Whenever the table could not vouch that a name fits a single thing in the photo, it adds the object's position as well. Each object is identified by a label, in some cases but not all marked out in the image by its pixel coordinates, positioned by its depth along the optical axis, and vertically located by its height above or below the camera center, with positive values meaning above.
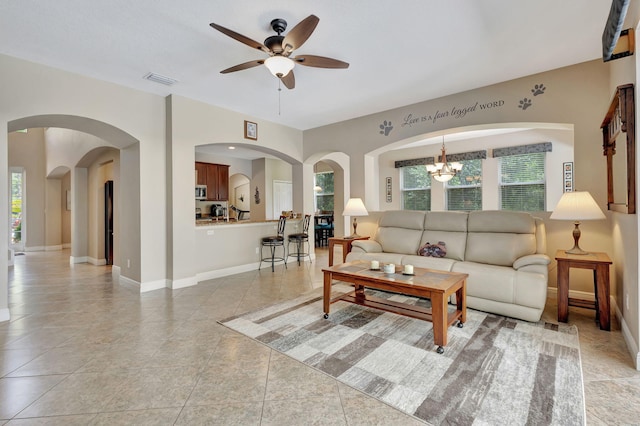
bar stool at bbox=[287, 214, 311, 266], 6.38 -0.54
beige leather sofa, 3.15 -0.51
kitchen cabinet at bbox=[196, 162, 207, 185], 8.72 +1.20
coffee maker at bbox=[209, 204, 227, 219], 9.23 +0.13
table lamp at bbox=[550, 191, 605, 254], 3.06 +0.02
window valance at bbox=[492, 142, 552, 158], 6.57 +1.38
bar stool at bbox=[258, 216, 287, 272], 5.95 -0.58
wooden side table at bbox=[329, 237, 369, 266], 5.17 -0.50
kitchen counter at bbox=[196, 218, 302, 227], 5.59 -0.14
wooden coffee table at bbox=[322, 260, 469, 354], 2.52 -0.68
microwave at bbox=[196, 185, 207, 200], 8.78 +0.68
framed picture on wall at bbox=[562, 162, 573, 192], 6.43 +0.73
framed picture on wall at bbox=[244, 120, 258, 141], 5.60 +1.57
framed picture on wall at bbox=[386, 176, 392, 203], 9.09 +0.71
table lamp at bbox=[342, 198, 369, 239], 5.21 +0.09
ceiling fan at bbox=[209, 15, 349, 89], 2.49 +1.48
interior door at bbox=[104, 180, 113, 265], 6.65 -0.09
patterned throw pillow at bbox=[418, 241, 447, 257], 4.22 -0.52
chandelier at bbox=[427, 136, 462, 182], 6.65 +0.93
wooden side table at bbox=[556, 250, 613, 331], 2.90 -0.72
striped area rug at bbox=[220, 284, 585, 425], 1.83 -1.14
